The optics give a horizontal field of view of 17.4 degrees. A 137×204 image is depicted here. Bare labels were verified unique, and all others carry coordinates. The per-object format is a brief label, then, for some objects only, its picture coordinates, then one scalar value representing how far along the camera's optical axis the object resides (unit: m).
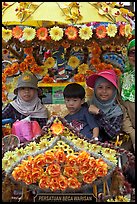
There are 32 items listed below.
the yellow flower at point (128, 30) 4.79
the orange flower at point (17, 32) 4.62
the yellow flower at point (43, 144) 4.18
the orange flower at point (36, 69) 6.01
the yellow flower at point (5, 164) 4.18
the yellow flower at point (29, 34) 4.60
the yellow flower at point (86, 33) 4.61
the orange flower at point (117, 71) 5.92
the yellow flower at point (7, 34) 4.63
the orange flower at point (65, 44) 4.89
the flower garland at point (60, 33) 4.60
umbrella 4.82
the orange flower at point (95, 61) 6.02
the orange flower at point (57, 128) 4.21
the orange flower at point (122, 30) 4.75
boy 4.81
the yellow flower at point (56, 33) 4.59
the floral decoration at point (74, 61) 6.16
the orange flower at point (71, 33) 4.61
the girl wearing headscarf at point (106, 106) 4.92
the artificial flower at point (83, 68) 6.11
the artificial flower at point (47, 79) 6.12
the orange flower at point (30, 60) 6.02
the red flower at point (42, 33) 4.61
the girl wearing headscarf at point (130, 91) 5.17
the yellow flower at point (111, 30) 4.66
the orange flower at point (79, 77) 6.09
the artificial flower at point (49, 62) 6.17
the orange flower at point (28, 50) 6.04
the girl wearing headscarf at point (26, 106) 5.18
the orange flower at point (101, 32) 4.66
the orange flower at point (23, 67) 5.97
